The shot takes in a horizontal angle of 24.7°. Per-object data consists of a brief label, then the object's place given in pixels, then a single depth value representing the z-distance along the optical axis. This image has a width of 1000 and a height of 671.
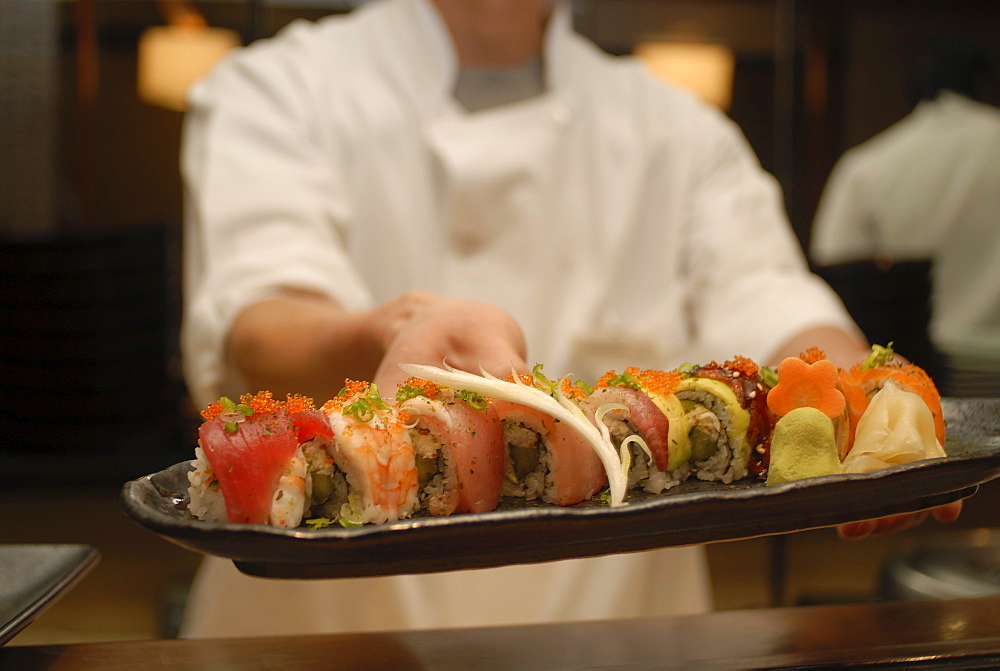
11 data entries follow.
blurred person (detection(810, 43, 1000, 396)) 2.70
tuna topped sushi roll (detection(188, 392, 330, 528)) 1.01
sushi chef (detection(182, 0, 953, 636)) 1.38
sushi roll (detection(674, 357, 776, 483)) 1.11
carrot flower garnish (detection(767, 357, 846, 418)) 1.10
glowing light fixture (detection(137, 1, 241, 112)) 2.76
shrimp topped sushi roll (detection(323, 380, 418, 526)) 1.03
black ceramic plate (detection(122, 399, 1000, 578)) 0.98
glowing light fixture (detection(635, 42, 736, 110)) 2.84
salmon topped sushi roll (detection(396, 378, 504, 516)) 1.04
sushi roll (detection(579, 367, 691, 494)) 1.09
